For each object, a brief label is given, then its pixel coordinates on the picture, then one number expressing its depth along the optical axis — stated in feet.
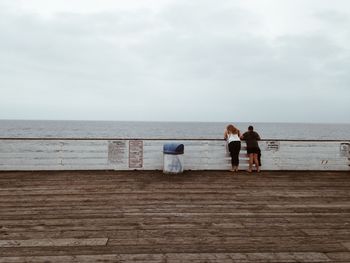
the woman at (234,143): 34.65
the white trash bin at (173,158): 33.23
